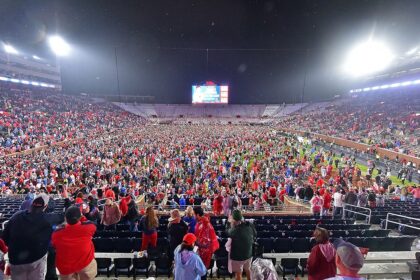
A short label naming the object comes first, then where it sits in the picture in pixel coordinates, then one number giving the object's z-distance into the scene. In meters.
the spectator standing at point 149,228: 5.36
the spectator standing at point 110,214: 6.81
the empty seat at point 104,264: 5.22
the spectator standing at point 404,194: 13.76
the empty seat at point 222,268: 5.32
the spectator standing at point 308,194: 12.70
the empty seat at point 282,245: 6.20
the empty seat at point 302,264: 5.38
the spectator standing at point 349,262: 2.30
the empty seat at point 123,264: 5.30
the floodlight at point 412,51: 42.03
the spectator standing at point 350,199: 10.48
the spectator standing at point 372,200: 10.84
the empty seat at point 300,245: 6.28
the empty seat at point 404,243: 6.48
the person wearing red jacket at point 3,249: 3.52
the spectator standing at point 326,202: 10.51
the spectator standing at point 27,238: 3.43
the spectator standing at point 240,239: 4.39
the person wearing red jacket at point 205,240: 4.45
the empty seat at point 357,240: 6.43
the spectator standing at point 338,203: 10.15
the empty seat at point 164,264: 5.18
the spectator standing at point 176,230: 4.78
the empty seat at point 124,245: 5.95
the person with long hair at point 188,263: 3.46
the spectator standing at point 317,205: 10.10
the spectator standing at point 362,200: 10.95
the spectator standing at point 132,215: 7.42
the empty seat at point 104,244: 5.94
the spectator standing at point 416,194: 13.20
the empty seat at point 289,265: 5.37
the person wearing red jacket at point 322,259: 3.51
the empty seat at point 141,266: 5.29
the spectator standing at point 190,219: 5.32
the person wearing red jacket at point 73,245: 3.49
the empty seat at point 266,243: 6.13
